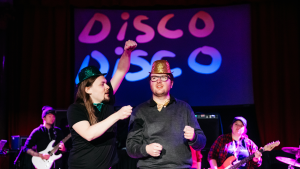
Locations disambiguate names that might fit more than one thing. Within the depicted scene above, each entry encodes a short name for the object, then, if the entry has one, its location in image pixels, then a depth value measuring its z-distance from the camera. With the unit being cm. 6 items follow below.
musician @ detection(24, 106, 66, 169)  489
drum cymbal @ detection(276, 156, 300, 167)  402
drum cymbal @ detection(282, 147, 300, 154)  406
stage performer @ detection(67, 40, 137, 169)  191
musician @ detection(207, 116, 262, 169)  421
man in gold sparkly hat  205
